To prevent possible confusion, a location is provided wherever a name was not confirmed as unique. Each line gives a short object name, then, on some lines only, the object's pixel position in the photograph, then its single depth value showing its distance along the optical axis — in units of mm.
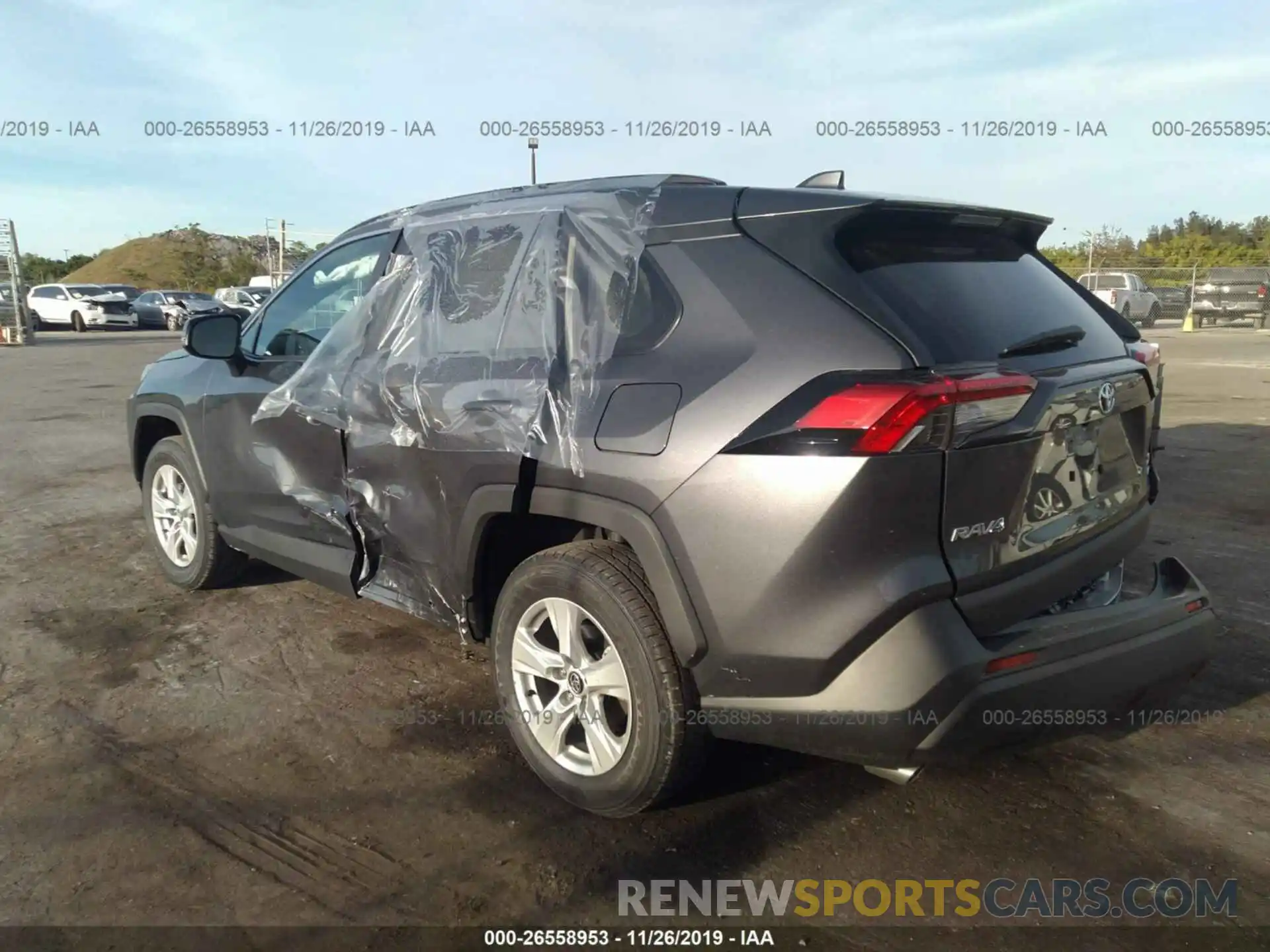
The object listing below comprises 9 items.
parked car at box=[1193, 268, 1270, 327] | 29391
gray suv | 2324
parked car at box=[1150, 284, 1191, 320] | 34750
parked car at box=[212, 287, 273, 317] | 34562
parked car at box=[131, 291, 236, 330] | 35125
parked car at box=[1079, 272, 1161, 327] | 29766
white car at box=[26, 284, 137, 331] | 33094
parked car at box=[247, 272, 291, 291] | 38625
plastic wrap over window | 2938
